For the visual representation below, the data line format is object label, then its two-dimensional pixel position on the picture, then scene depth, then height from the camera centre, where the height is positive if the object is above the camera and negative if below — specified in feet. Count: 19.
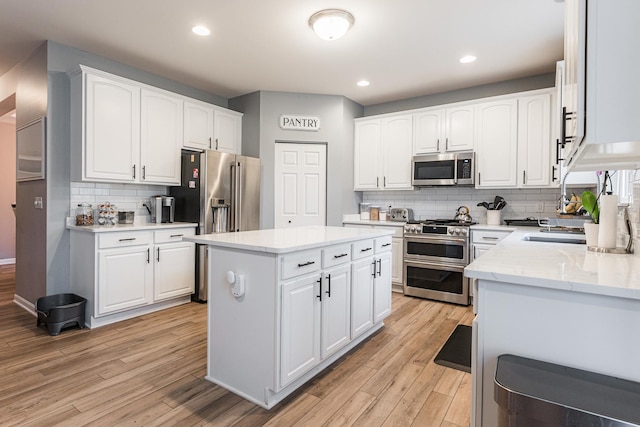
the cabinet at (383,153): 15.26 +2.73
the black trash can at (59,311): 9.50 -3.05
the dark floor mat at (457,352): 8.13 -3.66
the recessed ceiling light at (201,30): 9.89 +5.34
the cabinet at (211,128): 13.61 +3.52
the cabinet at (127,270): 10.17 -2.05
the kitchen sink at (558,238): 7.96 -0.63
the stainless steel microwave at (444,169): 13.58 +1.78
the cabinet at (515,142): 12.32 +2.69
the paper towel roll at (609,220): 5.85 -0.12
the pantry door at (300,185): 15.65 +1.19
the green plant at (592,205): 6.63 +0.16
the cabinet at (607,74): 3.04 +1.30
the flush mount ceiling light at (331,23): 8.91 +5.04
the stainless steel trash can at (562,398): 2.85 -1.68
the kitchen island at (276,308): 6.25 -2.01
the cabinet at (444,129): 13.87 +3.50
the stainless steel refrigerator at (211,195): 12.69 +0.53
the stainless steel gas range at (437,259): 12.87 -1.91
